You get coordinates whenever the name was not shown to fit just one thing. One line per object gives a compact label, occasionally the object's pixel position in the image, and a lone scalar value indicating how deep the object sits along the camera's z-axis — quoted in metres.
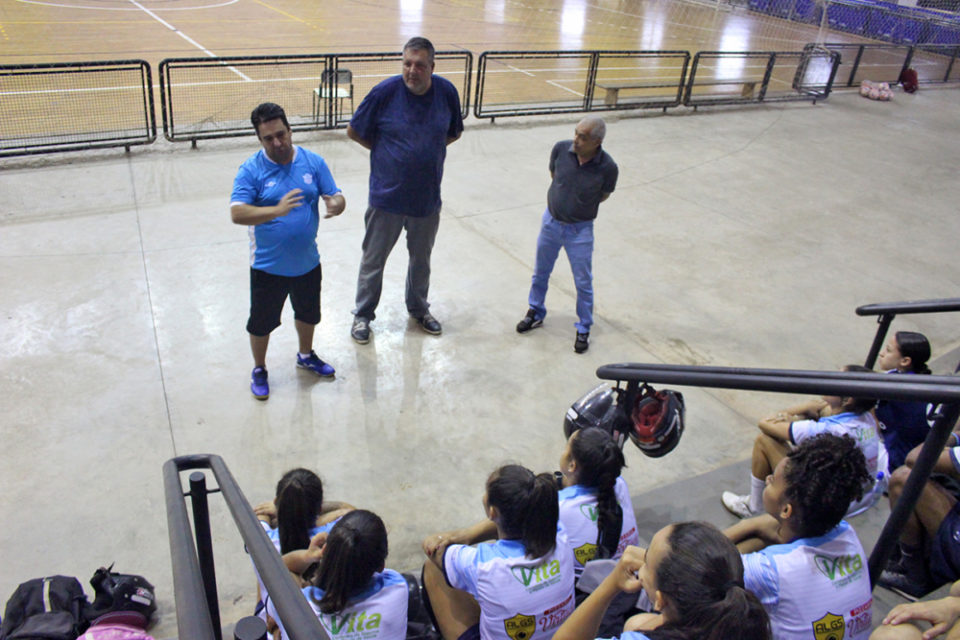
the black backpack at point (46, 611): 2.63
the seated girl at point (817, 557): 2.45
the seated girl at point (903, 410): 3.79
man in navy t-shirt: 4.81
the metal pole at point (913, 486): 2.24
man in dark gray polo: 5.12
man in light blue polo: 3.99
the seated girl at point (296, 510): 2.79
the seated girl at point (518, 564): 2.49
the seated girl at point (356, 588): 2.28
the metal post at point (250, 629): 1.30
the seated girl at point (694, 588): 1.76
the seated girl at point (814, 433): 3.38
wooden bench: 12.35
